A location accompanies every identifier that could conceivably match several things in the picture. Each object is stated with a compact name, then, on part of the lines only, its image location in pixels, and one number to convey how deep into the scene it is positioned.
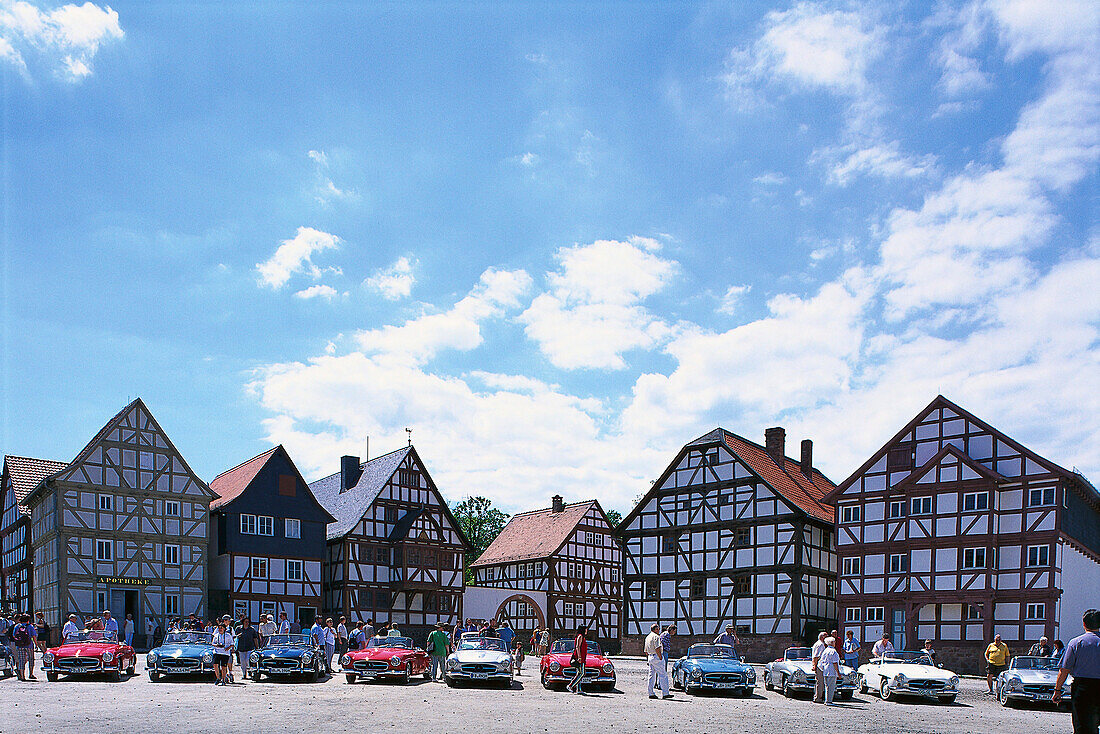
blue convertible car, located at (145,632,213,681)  25.05
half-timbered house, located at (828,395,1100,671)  40.88
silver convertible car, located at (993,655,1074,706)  23.45
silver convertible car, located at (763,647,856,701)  25.17
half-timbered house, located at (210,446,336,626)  51.97
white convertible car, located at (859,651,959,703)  24.50
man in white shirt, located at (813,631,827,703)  24.32
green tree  99.94
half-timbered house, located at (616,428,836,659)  47.59
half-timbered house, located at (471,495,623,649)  62.38
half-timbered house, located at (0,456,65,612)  53.38
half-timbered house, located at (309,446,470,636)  56.69
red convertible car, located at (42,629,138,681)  24.72
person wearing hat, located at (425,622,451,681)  27.94
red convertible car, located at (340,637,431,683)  25.94
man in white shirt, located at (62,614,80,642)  25.88
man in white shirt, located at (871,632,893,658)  27.84
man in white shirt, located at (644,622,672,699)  23.47
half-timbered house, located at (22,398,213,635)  46.78
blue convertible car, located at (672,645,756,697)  24.67
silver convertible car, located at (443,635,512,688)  25.19
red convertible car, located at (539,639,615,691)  24.81
